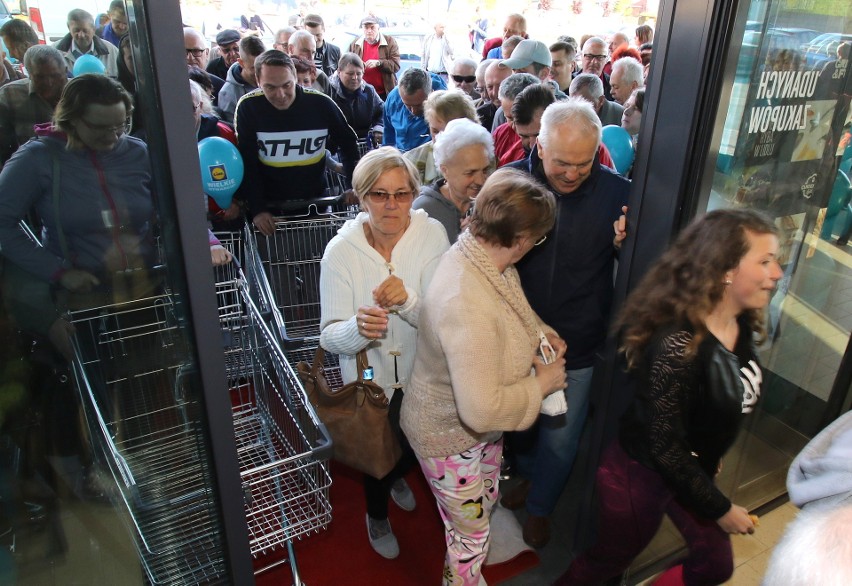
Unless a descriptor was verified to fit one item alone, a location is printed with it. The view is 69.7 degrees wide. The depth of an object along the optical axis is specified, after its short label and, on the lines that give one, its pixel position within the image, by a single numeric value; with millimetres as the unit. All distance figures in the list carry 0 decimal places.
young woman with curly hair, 1652
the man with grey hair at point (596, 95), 4133
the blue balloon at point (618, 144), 3352
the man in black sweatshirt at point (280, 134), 3512
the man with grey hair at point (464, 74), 5672
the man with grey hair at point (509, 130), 3285
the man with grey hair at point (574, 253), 2234
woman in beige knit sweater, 1694
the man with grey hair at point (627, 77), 4738
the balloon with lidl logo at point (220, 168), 3289
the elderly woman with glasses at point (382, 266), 2132
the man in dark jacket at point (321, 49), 7504
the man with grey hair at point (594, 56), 6305
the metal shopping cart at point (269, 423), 1945
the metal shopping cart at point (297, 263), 3240
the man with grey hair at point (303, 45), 6005
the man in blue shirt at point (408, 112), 4484
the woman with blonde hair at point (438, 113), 3141
